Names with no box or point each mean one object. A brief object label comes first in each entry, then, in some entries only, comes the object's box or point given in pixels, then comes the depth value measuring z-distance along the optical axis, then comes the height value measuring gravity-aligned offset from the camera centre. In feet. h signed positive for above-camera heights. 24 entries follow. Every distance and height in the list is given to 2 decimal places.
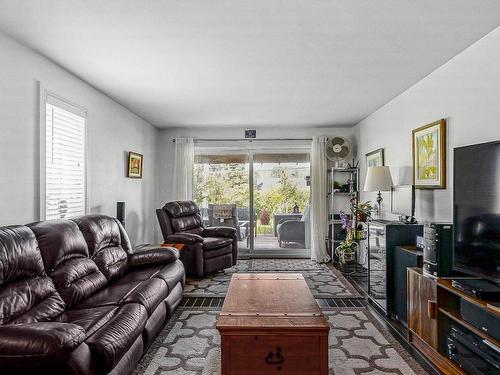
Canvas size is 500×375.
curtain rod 20.59 +3.17
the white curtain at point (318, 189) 20.02 +0.16
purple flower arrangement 17.66 -1.54
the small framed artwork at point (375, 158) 15.51 +1.63
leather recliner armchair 15.46 -2.27
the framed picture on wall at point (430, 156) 10.21 +1.19
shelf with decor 19.49 -0.15
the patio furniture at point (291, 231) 21.18 -2.44
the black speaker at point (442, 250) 8.23 -1.38
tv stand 6.50 -2.68
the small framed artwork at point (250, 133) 20.52 +3.47
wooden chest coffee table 6.39 -2.93
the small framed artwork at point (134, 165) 16.07 +1.25
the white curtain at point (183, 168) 20.22 +1.36
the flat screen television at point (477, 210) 6.75 -0.37
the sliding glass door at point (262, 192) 21.15 -0.04
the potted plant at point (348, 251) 17.07 -2.95
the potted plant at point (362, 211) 15.98 -0.91
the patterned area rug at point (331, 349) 7.75 -3.99
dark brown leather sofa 5.00 -2.33
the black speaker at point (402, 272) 9.69 -2.44
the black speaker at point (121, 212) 14.12 -0.89
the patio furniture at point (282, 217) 21.20 -1.58
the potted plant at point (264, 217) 21.17 -1.58
